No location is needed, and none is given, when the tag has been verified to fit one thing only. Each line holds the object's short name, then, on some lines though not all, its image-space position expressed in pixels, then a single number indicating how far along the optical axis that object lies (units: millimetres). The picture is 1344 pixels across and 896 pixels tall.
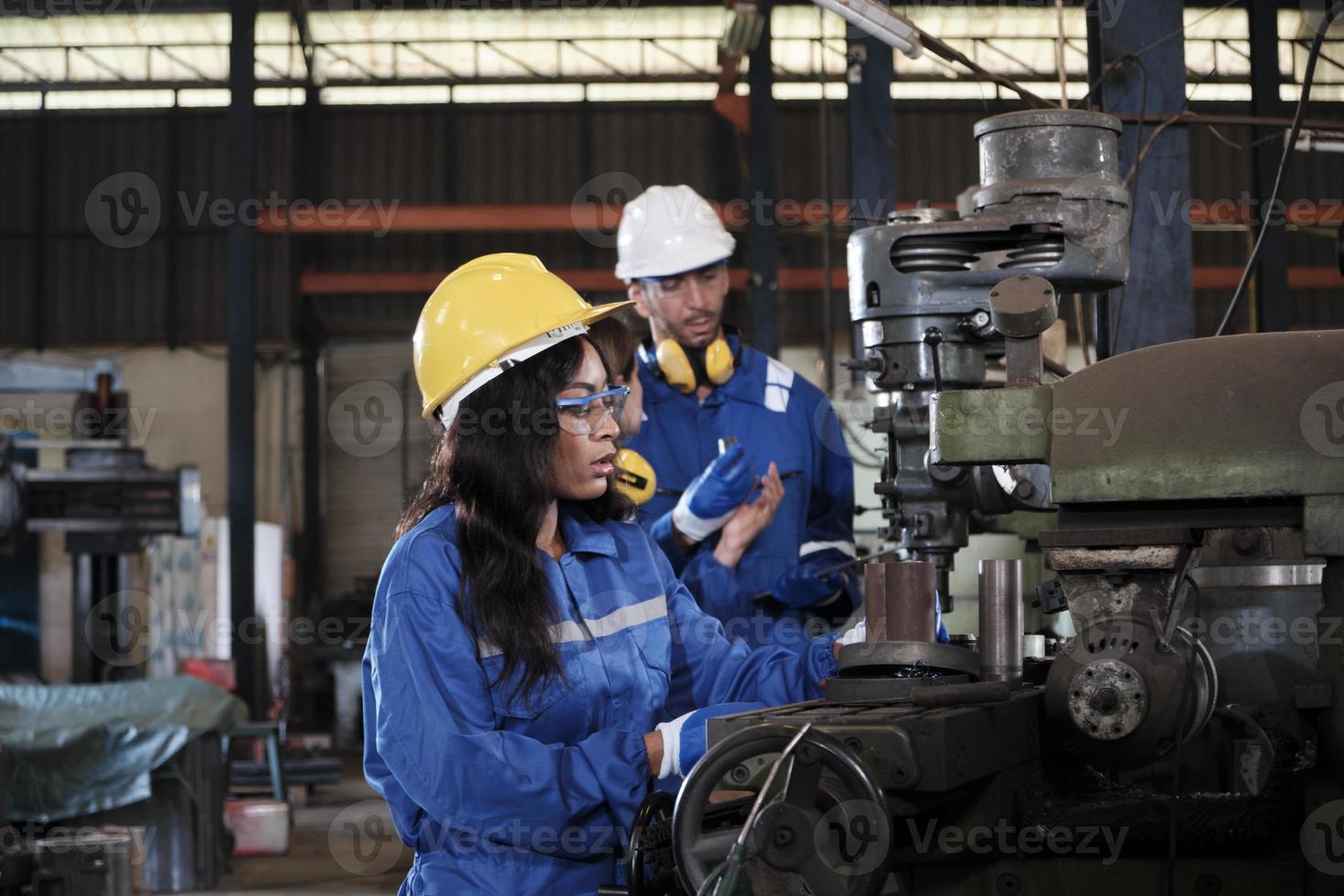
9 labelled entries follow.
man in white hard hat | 2672
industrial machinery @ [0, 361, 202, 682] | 5195
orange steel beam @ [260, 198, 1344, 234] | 8859
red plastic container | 5734
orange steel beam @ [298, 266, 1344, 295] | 9766
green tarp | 4656
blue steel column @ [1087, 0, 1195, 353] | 2379
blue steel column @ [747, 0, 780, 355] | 6383
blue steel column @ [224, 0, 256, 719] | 6504
